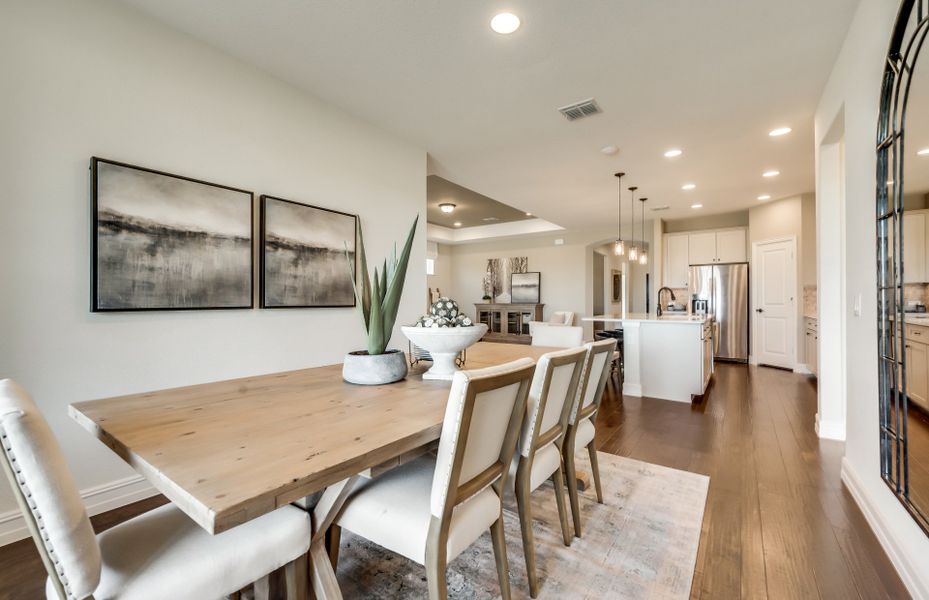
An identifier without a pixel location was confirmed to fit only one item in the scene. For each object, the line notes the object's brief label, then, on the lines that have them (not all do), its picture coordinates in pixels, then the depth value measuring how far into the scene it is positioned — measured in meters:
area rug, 1.48
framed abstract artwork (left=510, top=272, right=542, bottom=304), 8.70
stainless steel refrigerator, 6.61
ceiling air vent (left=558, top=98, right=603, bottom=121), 3.04
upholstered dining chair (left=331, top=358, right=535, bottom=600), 1.05
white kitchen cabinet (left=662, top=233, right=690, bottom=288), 7.22
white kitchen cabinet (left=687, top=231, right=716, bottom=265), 6.97
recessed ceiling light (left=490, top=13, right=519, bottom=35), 2.15
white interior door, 5.93
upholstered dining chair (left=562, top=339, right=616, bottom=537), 1.78
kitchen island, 4.14
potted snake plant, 1.62
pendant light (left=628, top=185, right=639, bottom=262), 5.17
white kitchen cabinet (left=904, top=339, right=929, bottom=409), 1.31
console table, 8.55
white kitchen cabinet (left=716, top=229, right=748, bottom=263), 6.72
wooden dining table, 0.77
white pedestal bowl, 1.58
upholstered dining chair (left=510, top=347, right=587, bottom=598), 1.41
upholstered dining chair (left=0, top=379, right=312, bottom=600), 0.76
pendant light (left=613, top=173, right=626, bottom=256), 4.80
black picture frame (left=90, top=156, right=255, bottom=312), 1.95
